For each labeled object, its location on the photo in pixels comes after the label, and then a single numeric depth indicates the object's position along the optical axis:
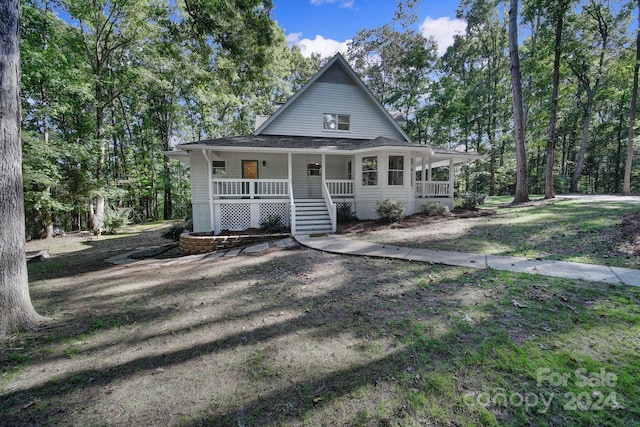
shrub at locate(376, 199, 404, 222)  10.82
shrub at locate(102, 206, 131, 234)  16.11
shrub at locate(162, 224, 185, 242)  12.59
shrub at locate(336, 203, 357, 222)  11.87
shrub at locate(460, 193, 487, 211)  13.77
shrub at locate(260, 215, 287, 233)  10.70
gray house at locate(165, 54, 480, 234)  10.98
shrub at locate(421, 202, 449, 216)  12.12
